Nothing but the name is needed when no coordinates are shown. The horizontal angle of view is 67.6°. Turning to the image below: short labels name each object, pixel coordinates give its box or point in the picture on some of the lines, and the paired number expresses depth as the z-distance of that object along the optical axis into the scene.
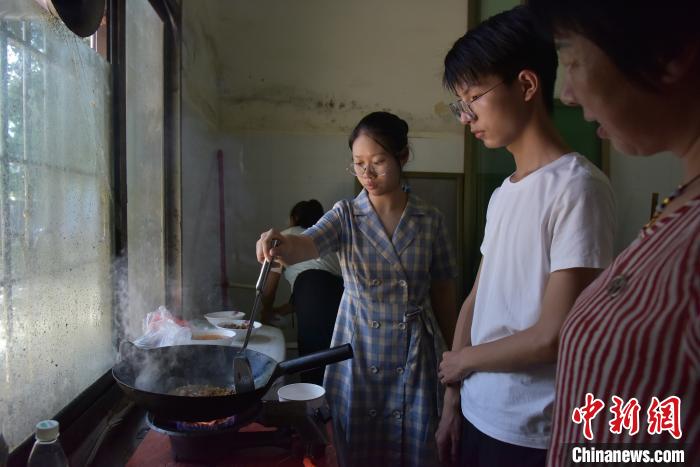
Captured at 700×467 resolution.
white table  2.31
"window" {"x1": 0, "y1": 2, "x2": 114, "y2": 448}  1.15
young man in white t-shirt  1.01
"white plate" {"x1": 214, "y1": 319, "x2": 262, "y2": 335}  2.49
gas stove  1.13
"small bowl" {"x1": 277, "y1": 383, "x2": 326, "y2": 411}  1.51
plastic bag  1.78
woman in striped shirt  0.56
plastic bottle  0.91
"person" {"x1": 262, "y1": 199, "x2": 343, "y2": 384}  3.17
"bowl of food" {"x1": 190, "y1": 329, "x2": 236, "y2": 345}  2.23
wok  1.10
